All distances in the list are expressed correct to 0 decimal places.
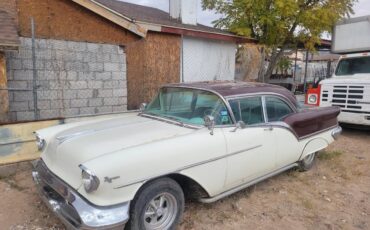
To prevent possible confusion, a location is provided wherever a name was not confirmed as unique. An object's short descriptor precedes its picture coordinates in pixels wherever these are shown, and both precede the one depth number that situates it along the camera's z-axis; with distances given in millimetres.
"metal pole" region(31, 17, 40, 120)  5295
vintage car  2543
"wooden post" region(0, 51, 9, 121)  5395
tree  10992
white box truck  7262
